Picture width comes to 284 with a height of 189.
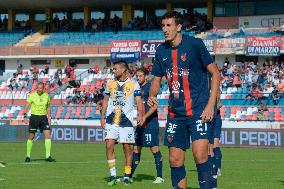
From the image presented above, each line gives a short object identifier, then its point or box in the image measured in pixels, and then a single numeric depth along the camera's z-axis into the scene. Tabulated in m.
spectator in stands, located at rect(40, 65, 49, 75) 51.39
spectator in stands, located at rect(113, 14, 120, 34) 54.31
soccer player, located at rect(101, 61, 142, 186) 14.12
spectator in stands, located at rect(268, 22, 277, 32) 45.66
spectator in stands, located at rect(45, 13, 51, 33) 57.25
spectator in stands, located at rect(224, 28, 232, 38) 46.53
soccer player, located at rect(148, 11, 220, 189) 9.16
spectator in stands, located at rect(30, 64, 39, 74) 51.60
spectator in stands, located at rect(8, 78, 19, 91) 49.03
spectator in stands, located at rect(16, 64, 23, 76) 52.51
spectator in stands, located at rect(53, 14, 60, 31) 57.38
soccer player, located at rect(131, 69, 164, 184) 14.81
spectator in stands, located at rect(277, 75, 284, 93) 37.97
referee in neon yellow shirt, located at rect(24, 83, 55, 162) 20.67
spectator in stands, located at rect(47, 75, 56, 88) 47.66
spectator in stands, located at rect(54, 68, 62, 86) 47.67
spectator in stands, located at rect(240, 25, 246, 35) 46.52
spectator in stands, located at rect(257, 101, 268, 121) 33.40
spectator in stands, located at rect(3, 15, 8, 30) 59.38
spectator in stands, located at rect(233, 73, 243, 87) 40.25
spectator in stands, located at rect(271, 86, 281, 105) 37.19
